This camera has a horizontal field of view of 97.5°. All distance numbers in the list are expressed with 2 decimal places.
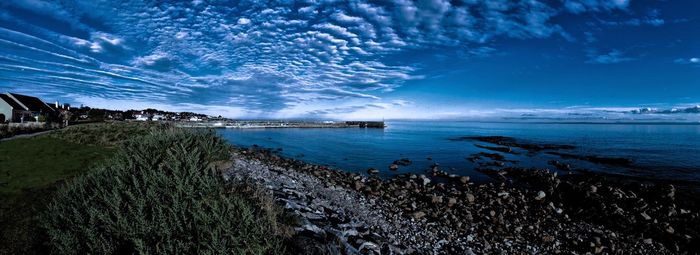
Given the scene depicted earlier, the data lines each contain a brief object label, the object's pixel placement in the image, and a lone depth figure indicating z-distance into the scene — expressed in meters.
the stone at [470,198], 14.28
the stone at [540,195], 15.18
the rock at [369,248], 6.72
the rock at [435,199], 13.70
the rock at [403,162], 27.48
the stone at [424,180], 18.72
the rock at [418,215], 11.31
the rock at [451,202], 13.36
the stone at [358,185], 16.40
